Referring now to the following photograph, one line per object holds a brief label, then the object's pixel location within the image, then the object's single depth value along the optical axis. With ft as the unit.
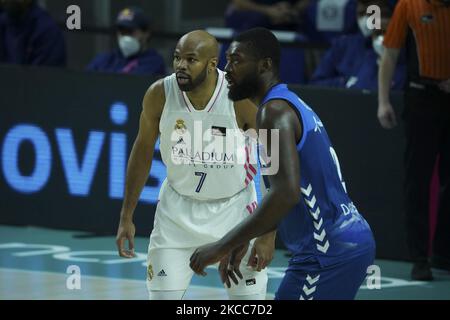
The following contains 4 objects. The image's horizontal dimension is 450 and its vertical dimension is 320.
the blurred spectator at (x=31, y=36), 40.16
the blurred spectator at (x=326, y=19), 40.81
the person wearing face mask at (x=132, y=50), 39.14
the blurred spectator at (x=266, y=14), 42.37
